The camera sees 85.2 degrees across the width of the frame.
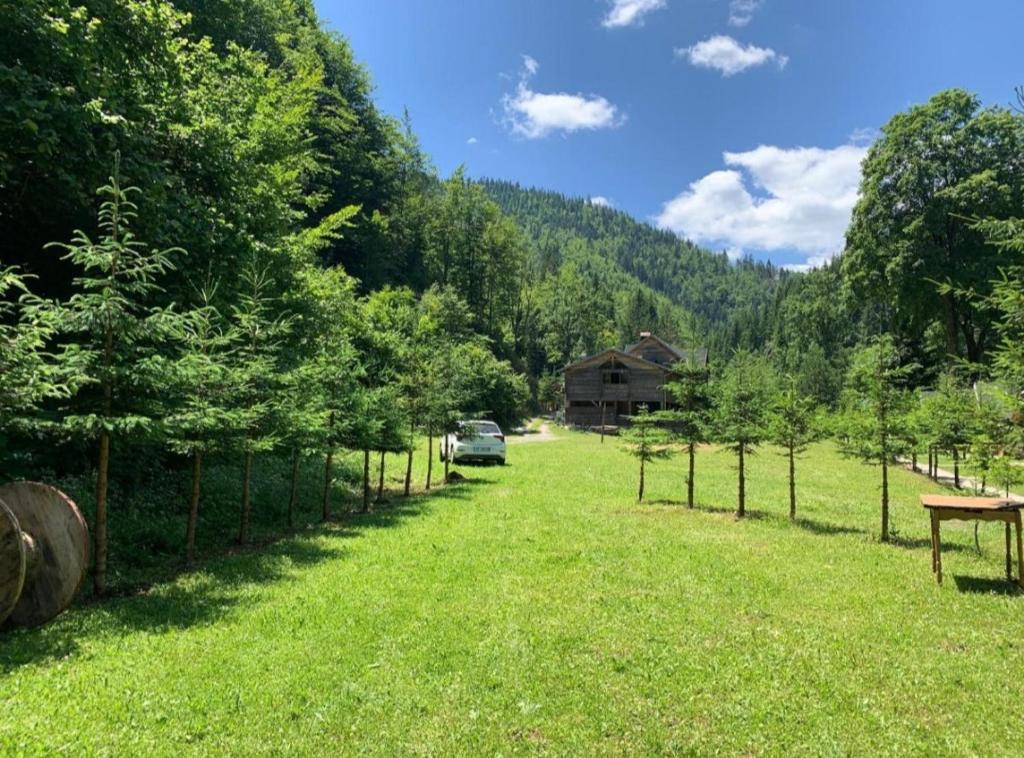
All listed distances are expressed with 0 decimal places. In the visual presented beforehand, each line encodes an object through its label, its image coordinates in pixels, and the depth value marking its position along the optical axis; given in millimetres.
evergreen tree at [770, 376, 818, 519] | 11883
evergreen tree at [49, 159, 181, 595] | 5762
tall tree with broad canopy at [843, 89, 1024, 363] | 29109
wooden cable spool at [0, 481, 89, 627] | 5070
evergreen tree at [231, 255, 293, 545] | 8070
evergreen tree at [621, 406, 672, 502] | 13789
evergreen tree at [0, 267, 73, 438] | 5094
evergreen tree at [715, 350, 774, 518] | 12422
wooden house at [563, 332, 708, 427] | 51844
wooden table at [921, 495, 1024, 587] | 6777
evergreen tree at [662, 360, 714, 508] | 13188
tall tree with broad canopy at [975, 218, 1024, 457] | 6711
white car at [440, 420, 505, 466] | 23156
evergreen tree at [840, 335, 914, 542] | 10180
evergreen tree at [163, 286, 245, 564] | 6473
